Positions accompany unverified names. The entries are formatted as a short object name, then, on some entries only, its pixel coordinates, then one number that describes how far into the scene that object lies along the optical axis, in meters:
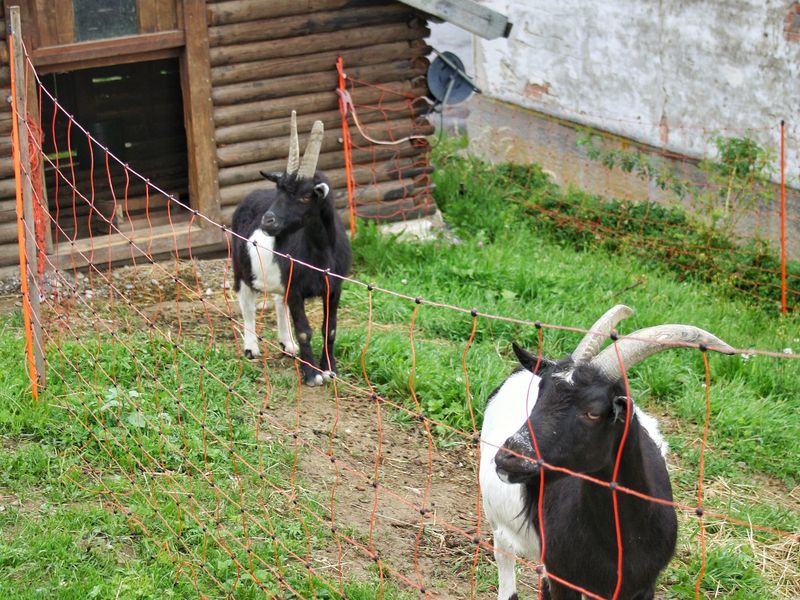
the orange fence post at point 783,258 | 9.38
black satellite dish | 11.34
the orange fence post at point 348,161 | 10.62
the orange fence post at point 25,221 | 6.36
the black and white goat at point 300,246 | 7.70
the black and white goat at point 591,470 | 3.88
